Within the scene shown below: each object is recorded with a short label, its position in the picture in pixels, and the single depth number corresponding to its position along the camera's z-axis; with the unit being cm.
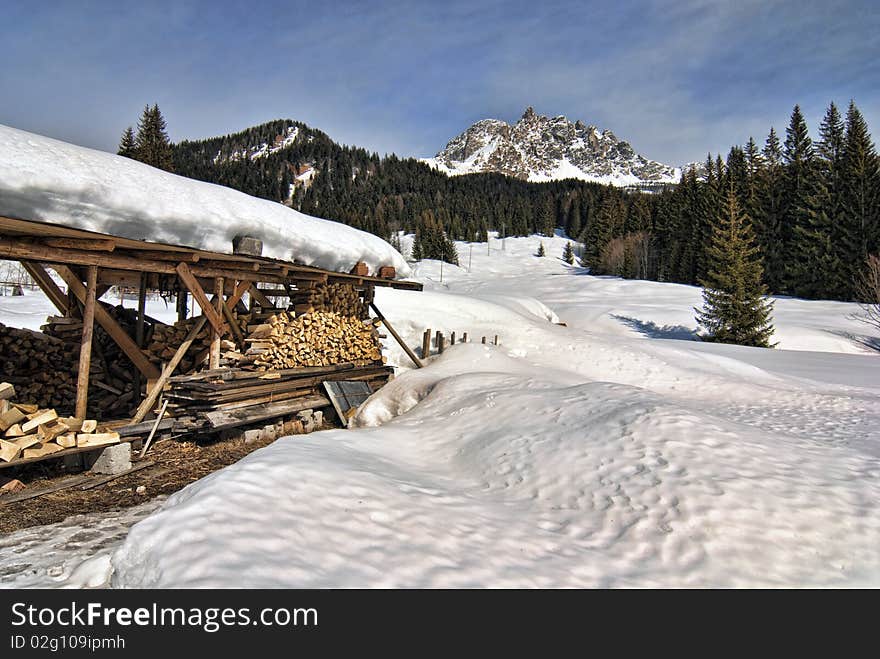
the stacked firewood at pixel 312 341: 957
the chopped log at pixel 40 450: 555
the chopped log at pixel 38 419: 572
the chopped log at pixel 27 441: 553
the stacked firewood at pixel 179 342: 924
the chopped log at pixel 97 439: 610
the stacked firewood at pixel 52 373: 823
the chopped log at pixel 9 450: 539
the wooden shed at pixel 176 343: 647
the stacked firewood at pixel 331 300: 1073
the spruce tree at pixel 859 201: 3703
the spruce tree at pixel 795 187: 4125
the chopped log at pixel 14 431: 559
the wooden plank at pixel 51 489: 523
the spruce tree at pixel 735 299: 2556
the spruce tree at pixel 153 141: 4731
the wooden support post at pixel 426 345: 1620
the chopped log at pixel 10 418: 568
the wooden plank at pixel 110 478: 594
